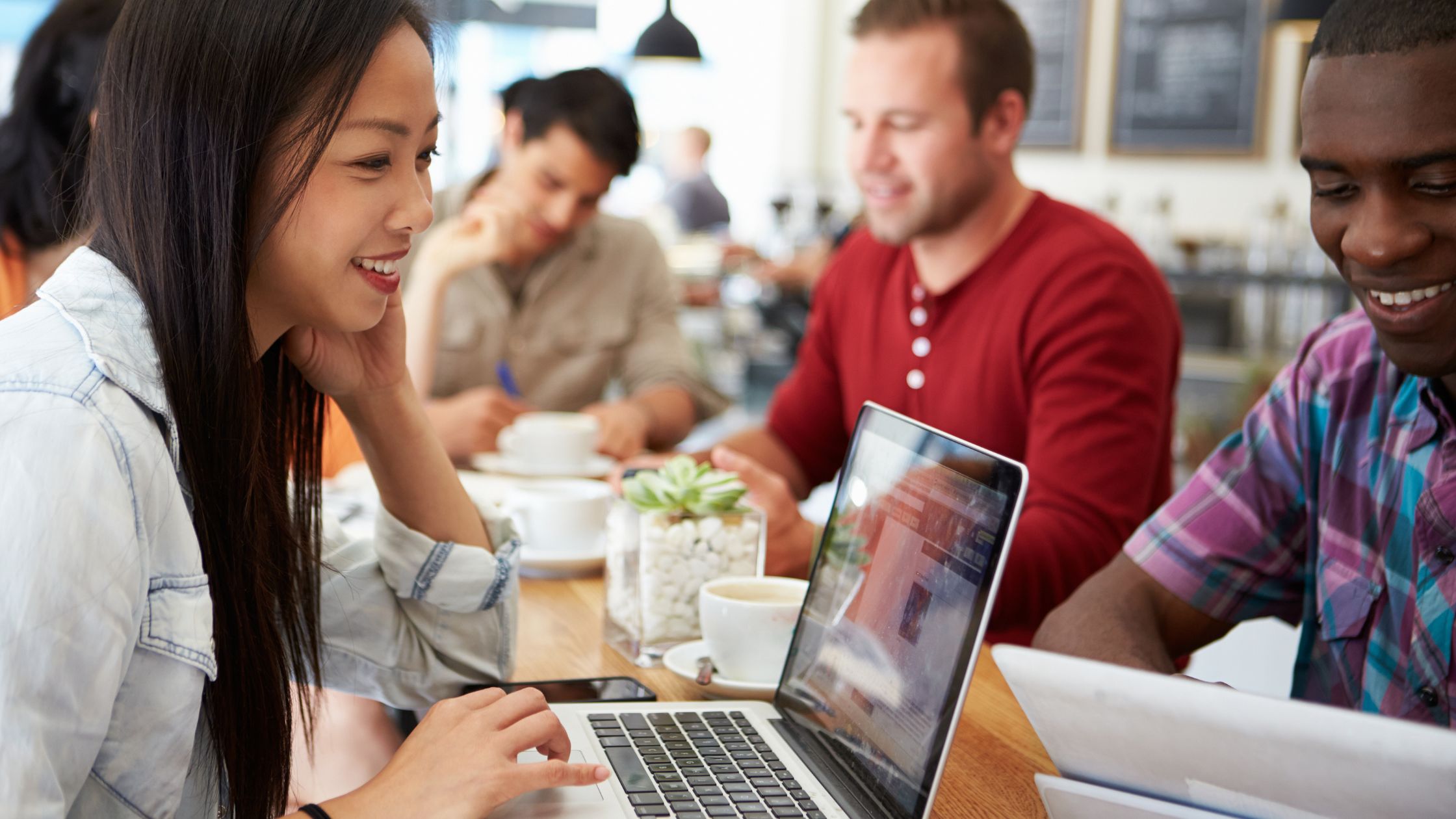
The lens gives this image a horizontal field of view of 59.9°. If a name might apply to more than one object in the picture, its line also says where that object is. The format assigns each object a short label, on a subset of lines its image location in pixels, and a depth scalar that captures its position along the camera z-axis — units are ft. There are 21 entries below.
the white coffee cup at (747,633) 3.44
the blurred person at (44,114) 6.19
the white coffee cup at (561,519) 4.78
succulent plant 3.77
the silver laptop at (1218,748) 1.95
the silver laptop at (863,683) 2.41
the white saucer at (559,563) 4.66
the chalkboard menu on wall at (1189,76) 16.39
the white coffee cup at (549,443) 6.16
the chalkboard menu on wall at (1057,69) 18.66
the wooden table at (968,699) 2.89
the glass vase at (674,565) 3.76
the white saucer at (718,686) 3.40
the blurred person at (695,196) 23.36
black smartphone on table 3.35
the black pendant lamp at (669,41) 11.04
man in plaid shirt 3.07
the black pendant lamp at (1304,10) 9.31
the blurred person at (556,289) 7.25
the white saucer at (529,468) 6.10
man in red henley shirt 5.07
